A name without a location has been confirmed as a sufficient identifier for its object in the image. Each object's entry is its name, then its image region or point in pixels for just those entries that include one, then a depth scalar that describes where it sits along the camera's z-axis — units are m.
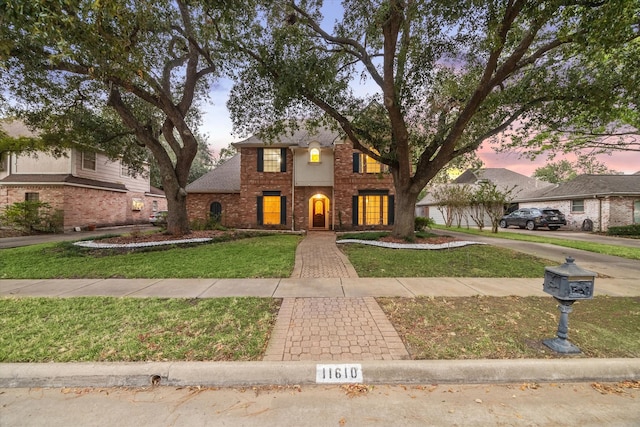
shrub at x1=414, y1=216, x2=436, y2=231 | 15.18
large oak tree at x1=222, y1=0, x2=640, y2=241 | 6.98
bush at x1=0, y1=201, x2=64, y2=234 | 14.30
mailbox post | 3.04
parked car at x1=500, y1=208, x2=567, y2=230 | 19.98
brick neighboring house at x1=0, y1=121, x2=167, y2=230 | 16.02
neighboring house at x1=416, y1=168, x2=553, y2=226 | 26.64
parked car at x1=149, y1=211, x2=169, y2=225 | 18.54
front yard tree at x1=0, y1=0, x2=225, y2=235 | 5.07
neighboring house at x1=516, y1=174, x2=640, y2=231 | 18.41
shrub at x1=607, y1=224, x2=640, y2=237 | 16.17
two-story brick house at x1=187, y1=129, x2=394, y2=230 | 16.31
